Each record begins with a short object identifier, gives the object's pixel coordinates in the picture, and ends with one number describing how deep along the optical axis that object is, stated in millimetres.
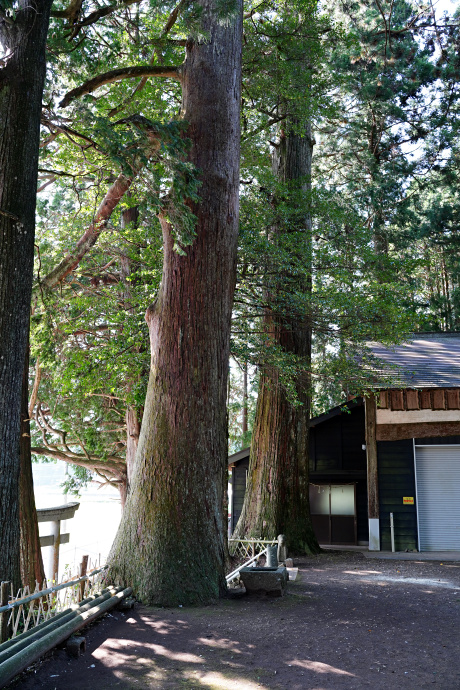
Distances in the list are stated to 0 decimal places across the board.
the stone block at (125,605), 5574
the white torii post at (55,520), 12117
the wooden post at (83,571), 5629
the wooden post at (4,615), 4216
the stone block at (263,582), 6516
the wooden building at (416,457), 14000
